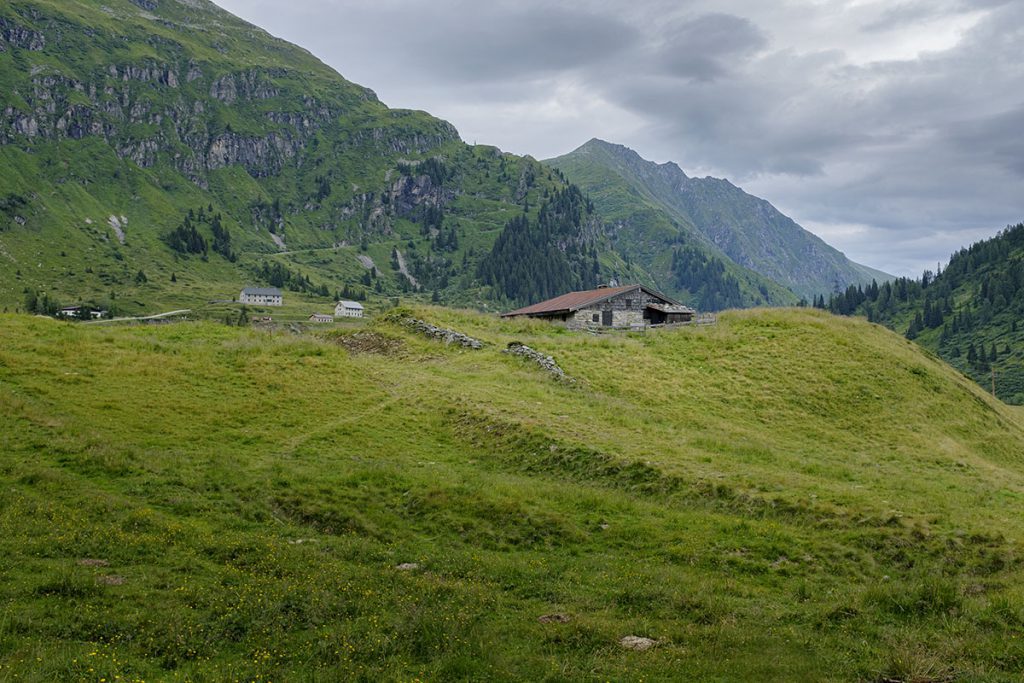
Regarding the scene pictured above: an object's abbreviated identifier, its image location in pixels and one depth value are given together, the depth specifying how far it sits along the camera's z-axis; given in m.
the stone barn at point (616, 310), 67.62
